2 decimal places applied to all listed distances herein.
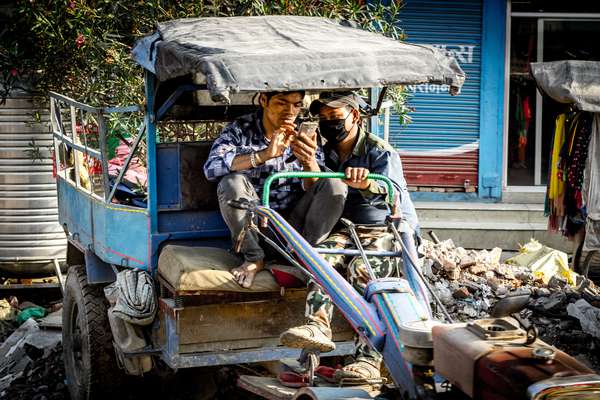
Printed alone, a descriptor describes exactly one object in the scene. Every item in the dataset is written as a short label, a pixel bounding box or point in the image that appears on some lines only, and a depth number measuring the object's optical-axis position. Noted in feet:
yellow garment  31.58
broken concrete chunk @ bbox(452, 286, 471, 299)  26.32
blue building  39.86
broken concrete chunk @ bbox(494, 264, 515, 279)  28.37
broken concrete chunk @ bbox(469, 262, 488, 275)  28.37
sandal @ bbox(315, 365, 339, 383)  16.24
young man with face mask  16.21
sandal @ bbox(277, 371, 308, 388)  16.37
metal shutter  39.86
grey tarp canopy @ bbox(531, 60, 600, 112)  29.89
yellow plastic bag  29.58
